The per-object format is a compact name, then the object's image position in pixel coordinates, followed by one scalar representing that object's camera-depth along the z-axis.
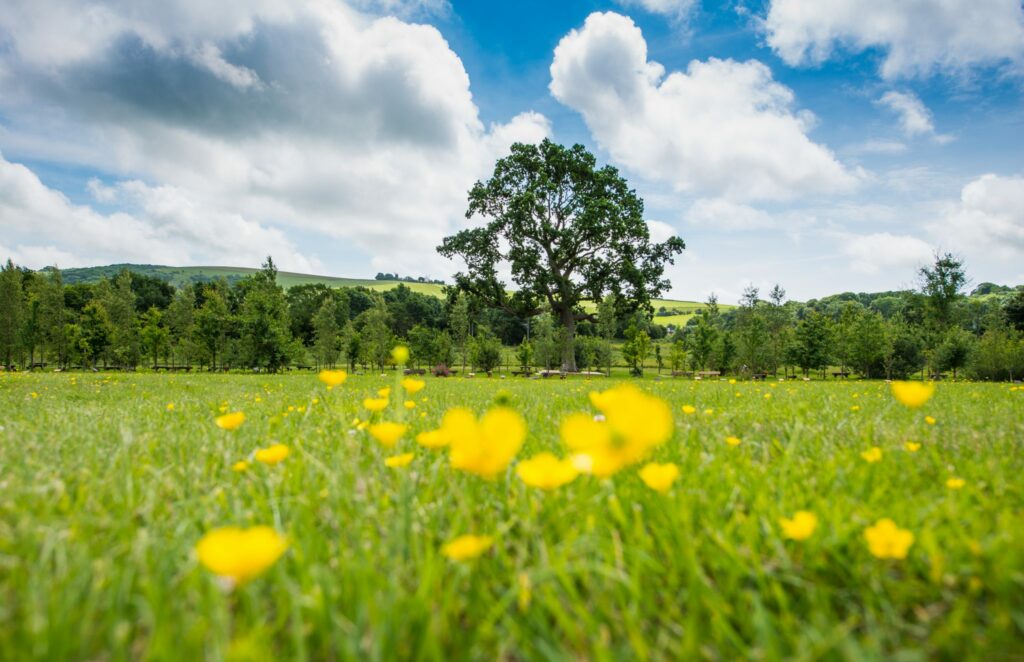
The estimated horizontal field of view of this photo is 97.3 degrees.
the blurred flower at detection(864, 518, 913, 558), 0.84
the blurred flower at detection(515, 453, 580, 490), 0.87
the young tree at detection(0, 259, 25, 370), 37.41
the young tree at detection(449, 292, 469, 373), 46.38
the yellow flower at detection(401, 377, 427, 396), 1.89
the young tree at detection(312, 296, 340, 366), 39.66
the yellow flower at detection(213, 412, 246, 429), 1.58
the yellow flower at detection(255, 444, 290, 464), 1.29
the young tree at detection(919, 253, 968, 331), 38.31
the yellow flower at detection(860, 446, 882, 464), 1.54
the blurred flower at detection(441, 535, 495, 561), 0.71
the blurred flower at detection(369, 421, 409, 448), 1.23
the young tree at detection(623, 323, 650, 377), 35.97
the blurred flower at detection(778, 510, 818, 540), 0.91
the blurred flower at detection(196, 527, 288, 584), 0.55
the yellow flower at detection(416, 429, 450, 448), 1.25
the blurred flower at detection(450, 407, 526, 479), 0.85
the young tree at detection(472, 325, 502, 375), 39.75
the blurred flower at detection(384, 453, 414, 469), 1.25
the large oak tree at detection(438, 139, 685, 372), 30.52
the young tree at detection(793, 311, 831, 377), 37.62
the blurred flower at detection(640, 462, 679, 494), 0.99
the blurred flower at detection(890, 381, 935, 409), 1.47
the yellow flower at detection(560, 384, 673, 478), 0.82
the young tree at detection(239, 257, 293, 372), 29.66
